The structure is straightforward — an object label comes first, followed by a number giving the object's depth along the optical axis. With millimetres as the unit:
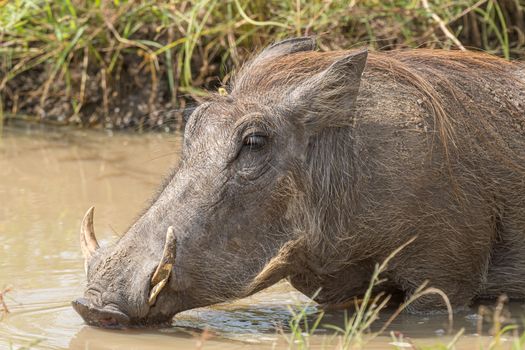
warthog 8492
